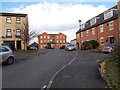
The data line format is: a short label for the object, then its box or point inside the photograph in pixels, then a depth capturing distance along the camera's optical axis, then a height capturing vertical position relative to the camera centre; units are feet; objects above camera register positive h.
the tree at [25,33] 57.61 +8.14
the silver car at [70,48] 62.76 -2.67
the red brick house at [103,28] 53.42 +10.94
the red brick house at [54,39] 187.59 +11.73
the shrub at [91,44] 62.76 -0.09
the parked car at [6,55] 22.13 -2.49
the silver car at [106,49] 41.06 -2.44
